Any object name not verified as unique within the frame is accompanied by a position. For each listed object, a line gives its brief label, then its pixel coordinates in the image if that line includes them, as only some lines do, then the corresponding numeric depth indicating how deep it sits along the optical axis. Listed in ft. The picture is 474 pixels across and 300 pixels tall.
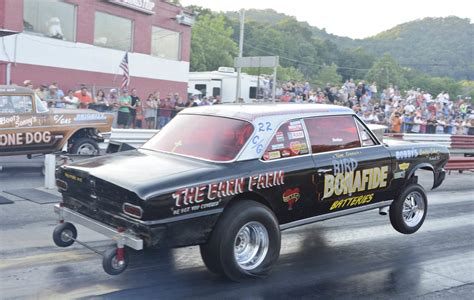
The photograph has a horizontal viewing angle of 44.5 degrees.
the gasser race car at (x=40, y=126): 38.19
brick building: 70.49
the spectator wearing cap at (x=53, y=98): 51.78
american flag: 73.30
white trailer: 91.91
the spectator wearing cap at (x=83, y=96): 55.94
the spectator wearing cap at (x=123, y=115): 54.28
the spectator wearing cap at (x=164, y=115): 58.80
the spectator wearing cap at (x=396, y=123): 69.97
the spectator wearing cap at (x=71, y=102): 53.12
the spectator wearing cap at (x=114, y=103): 53.69
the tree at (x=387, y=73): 313.12
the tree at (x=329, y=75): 338.13
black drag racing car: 16.90
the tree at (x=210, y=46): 207.51
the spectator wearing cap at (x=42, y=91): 54.08
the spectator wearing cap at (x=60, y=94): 58.32
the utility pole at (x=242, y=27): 100.71
